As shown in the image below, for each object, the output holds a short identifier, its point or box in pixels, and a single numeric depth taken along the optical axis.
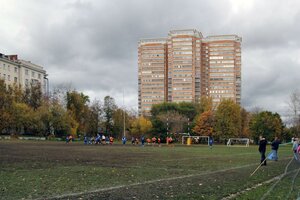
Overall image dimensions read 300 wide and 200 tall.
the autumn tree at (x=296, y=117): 86.62
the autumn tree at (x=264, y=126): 96.25
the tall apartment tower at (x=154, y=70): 163.26
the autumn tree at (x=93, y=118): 105.76
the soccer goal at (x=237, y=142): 91.72
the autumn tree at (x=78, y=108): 100.56
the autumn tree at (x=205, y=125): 98.94
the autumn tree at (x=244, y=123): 106.00
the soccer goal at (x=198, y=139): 93.94
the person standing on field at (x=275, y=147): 28.33
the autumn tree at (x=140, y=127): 105.94
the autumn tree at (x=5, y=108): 84.56
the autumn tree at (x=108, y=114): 113.62
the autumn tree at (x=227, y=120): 97.06
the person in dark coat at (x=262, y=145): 25.98
